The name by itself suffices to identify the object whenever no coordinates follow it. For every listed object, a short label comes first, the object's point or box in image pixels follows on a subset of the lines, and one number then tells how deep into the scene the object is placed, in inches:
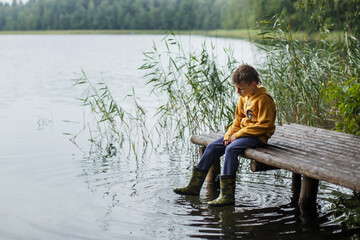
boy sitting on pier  159.2
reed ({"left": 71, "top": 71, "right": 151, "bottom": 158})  282.4
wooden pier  131.4
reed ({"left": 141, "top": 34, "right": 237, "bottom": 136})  259.9
